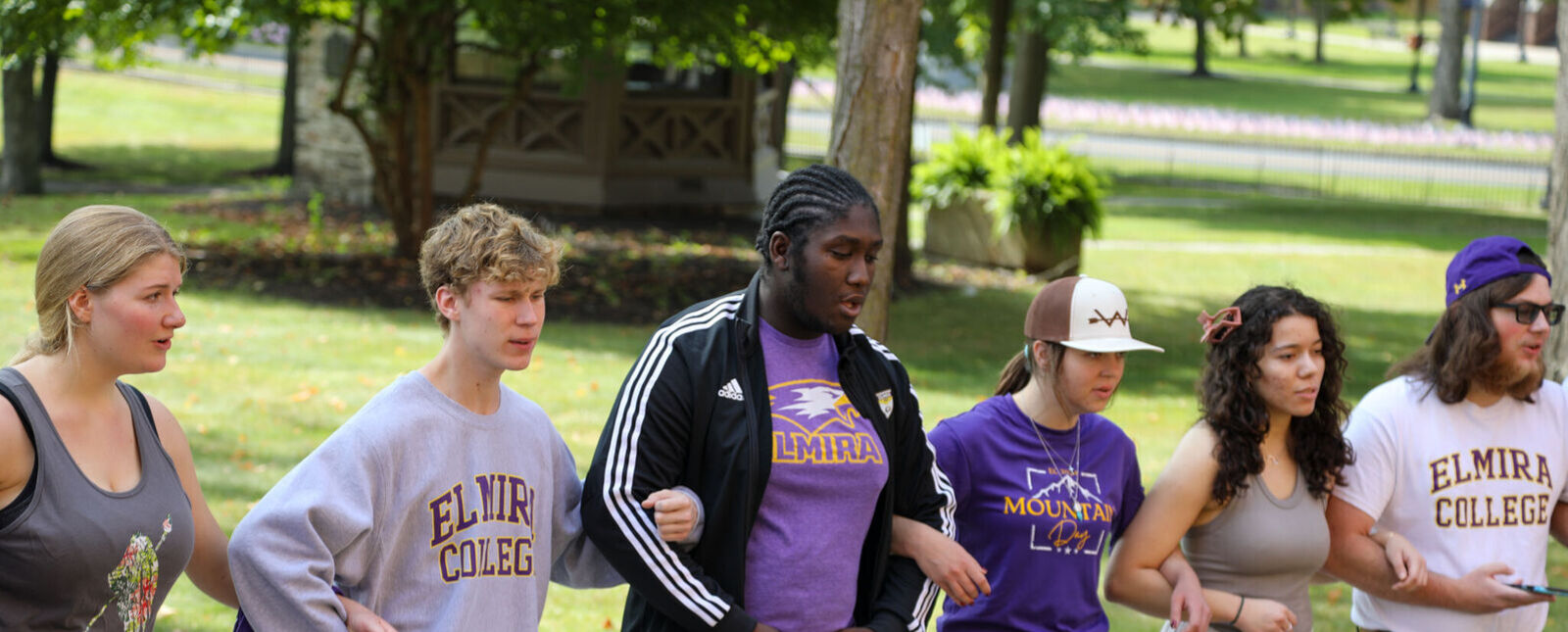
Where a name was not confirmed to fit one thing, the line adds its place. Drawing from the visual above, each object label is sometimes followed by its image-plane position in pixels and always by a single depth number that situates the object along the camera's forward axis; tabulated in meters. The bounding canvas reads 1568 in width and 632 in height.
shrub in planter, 17.11
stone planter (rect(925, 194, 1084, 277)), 17.36
